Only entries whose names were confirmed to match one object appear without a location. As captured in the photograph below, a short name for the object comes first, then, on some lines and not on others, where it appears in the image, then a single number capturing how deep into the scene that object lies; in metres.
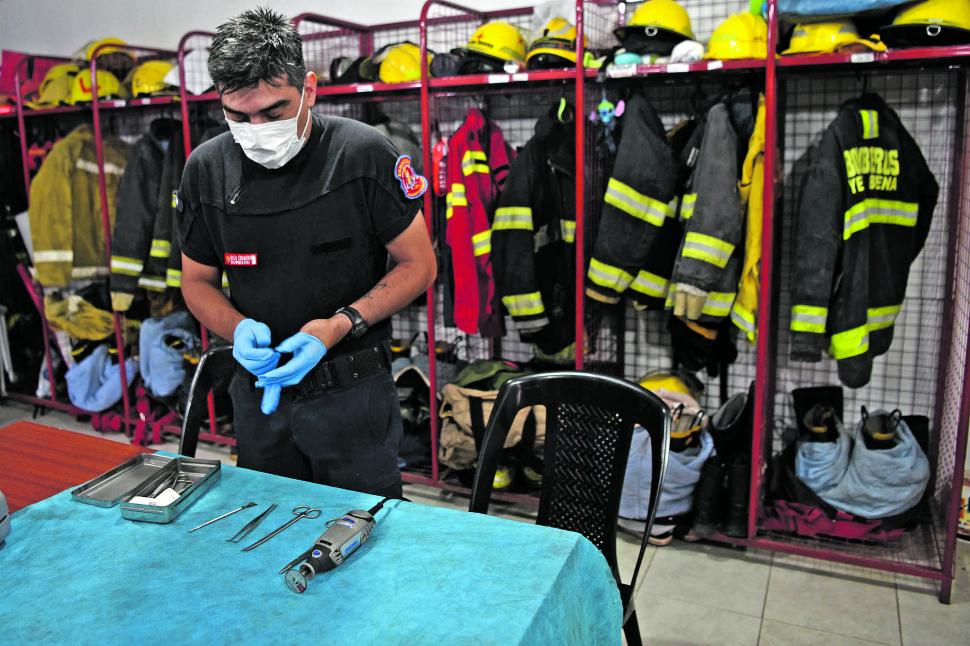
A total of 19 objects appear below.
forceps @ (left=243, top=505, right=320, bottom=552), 1.45
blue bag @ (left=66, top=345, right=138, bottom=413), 4.77
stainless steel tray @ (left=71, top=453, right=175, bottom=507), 1.60
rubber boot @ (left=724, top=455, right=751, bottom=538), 3.13
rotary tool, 1.28
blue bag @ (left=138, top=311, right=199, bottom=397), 4.45
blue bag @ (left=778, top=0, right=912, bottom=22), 2.65
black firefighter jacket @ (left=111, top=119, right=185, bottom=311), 4.25
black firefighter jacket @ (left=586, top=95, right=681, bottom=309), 3.14
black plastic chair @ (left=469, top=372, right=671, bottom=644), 1.91
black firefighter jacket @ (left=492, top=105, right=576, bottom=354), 3.36
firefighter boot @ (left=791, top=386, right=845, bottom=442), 3.48
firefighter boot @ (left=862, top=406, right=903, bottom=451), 3.13
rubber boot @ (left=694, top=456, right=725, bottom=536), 3.14
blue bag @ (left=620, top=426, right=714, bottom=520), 3.13
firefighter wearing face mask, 1.98
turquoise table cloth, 1.18
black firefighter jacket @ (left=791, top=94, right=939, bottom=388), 2.89
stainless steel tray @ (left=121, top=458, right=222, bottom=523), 1.51
